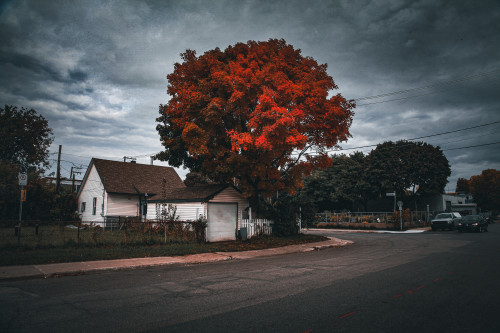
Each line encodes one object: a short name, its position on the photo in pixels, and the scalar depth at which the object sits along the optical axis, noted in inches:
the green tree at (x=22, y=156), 1157.1
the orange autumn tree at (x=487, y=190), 3203.7
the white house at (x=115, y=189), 1144.2
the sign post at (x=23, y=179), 531.9
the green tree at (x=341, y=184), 1800.0
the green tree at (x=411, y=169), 1691.7
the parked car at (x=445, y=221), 1205.1
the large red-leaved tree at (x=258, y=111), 601.9
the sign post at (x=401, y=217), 1294.3
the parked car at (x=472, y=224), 1086.4
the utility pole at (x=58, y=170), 1330.0
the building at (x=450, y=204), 1963.6
